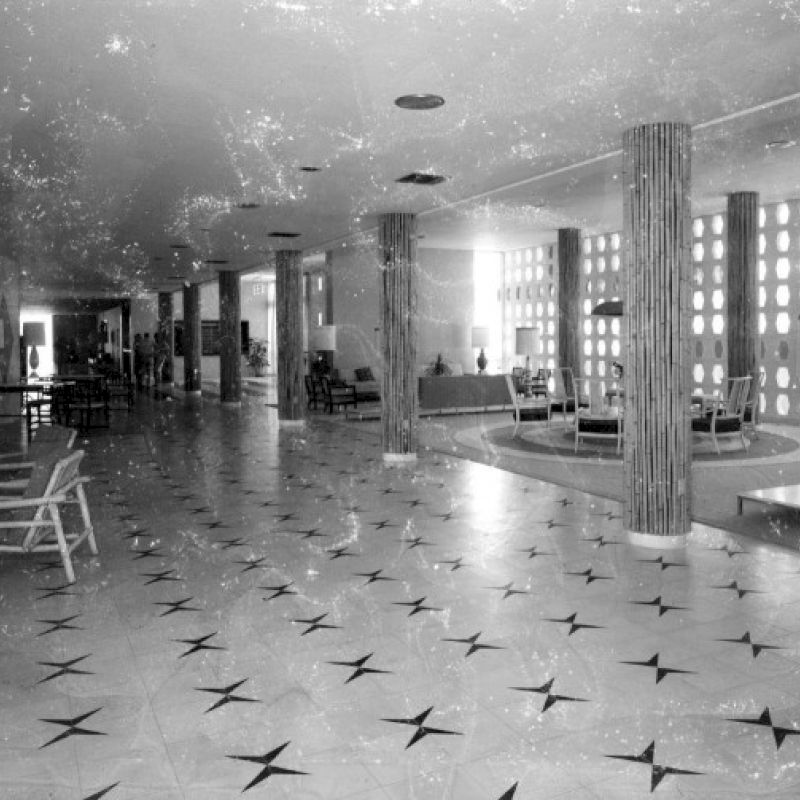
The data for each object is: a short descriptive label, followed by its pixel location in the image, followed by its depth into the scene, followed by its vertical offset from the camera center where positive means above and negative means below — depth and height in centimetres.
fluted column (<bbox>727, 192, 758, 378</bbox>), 1248 +119
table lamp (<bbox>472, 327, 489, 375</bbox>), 1817 +70
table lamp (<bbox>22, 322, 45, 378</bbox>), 1836 +89
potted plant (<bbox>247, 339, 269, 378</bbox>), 2995 +56
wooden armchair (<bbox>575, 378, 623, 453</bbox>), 1076 -72
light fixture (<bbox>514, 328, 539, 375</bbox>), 1711 +57
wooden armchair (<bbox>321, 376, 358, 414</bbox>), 1723 -49
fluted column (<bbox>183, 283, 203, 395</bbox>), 2300 +88
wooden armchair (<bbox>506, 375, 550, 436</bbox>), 1209 -56
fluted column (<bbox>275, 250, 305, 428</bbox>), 1512 +78
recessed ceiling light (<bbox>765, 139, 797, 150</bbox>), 870 +236
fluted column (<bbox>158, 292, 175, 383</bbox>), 2783 +147
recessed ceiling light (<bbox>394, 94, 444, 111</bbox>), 572 +187
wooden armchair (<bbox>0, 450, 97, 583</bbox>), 535 -82
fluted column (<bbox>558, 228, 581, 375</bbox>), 1538 +130
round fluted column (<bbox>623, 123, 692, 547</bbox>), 615 +31
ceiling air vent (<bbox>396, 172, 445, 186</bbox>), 845 +197
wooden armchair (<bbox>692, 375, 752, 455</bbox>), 1046 -65
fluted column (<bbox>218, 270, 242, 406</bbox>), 1934 +81
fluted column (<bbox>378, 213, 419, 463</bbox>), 1062 +50
